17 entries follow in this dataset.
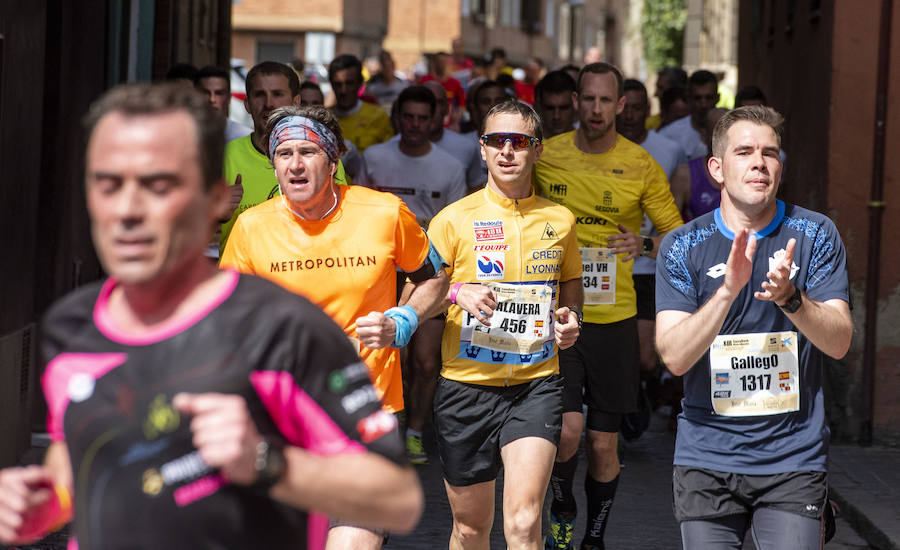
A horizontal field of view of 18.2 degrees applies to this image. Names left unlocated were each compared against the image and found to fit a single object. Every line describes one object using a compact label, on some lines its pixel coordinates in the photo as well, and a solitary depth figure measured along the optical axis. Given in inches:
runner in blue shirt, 332.1
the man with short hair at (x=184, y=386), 181.7
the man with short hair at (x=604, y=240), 534.1
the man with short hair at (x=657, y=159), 688.6
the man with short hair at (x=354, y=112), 941.7
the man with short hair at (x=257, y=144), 506.3
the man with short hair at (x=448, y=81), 1293.5
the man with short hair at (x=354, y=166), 753.6
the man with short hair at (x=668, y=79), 1089.5
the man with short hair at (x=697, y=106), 901.6
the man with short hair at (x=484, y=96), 900.5
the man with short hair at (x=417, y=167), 738.5
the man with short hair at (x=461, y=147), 809.9
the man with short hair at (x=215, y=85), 706.0
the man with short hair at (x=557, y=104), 797.7
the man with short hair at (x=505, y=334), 425.6
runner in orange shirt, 385.8
